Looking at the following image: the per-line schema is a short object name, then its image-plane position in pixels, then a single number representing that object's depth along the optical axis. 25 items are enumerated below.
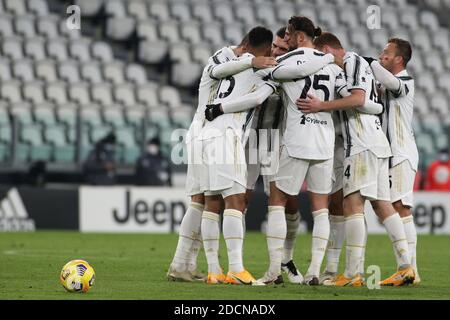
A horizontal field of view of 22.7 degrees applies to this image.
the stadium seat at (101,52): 23.91
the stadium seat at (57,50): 23.11
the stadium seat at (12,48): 22.47
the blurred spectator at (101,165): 19.89
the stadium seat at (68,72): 22.70
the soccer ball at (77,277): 8.75
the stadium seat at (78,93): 22.17
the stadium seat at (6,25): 22.97
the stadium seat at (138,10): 25.26
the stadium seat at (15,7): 23.58
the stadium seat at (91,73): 23.05
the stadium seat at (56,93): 21.88
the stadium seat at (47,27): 23.47
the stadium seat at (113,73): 23.45
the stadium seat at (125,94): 22.91
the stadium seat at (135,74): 23.94
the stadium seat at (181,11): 25.92
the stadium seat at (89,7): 24.47
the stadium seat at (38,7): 23.78
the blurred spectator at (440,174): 21.25
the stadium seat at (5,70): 21.85
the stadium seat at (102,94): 22.53
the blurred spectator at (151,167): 20.20
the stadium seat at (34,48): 22.83
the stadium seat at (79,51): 23.42
